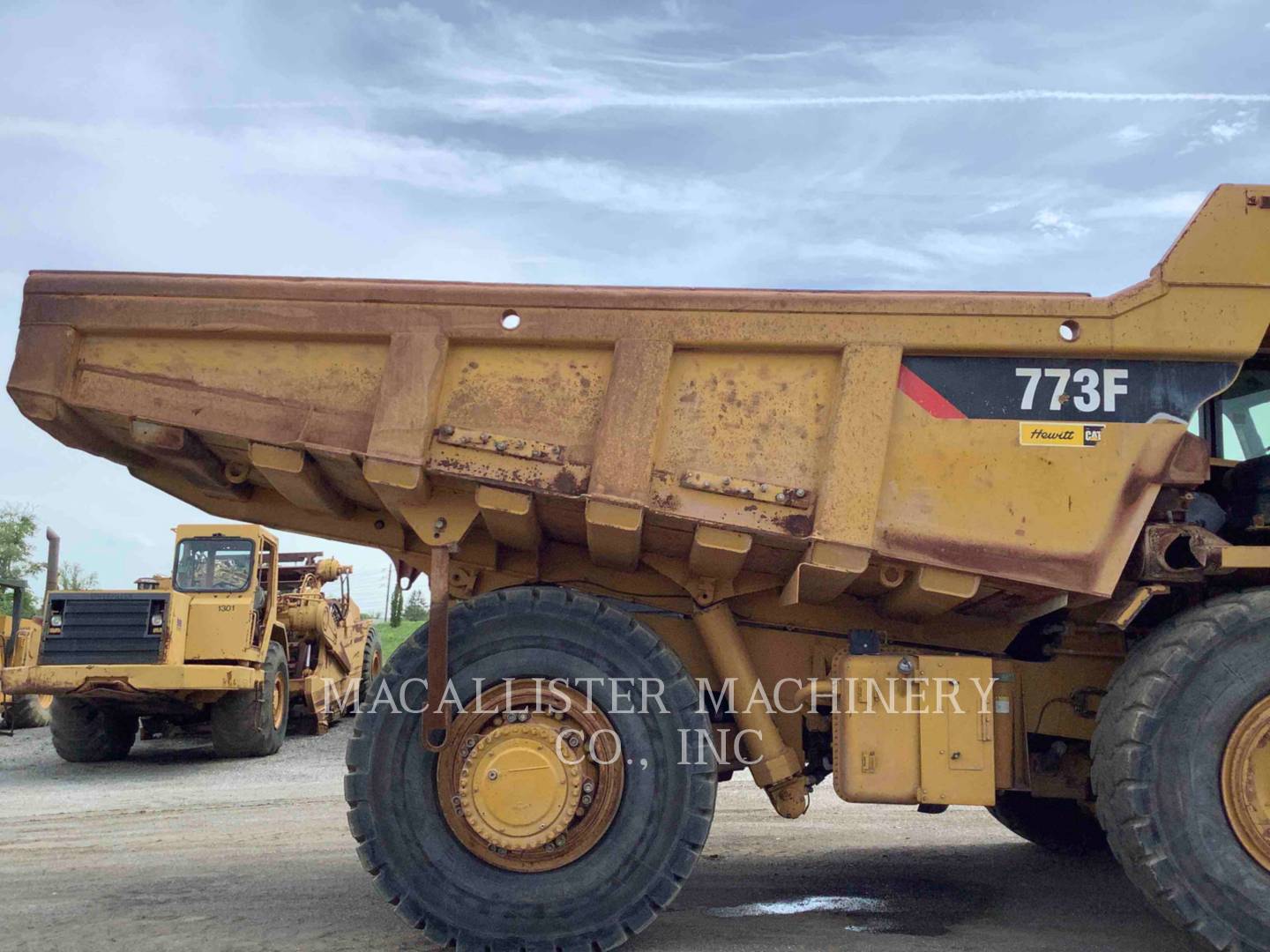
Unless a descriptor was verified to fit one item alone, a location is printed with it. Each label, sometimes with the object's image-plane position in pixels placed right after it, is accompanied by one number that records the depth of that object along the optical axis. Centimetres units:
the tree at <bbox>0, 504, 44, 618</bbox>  3419
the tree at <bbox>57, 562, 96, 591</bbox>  3522
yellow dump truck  439
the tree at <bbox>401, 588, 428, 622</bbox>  3373
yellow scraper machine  1209
